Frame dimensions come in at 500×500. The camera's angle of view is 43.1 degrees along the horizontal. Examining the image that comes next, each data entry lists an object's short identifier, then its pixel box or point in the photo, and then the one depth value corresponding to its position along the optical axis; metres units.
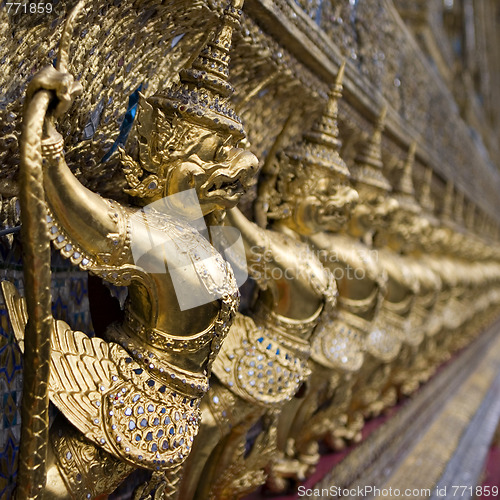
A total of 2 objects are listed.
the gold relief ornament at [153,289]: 0.79
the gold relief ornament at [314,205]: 1.32
